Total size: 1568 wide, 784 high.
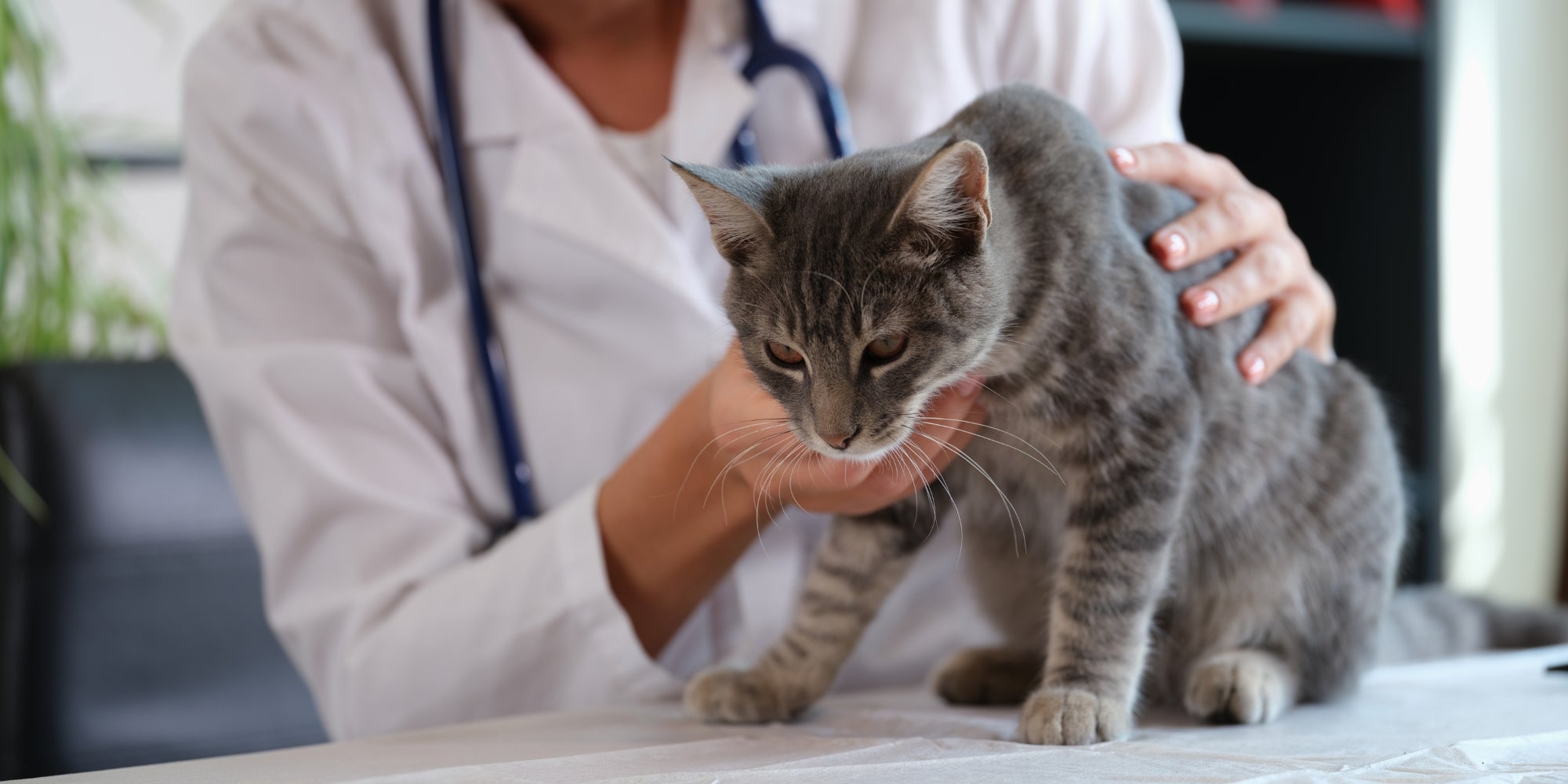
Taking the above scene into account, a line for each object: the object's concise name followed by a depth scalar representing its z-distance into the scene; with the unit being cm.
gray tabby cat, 81
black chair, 144
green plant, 158
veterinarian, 103
